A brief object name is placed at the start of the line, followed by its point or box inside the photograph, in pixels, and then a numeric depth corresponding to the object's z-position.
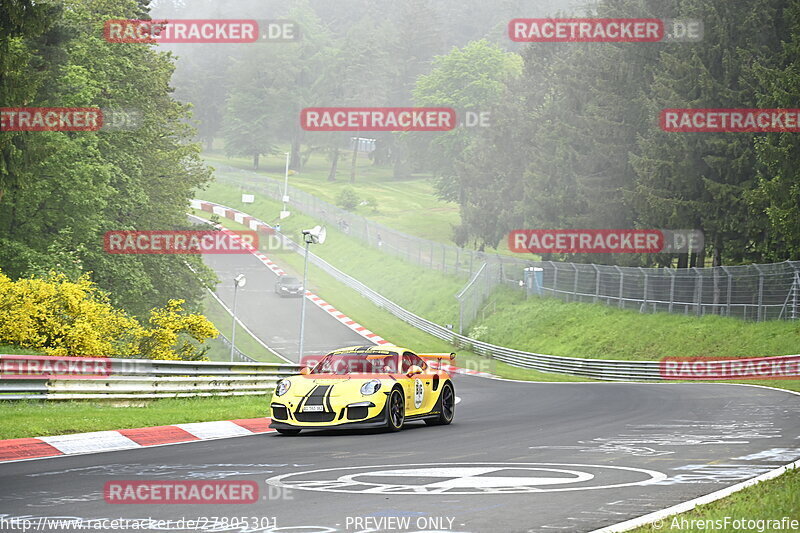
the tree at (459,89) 118.06
